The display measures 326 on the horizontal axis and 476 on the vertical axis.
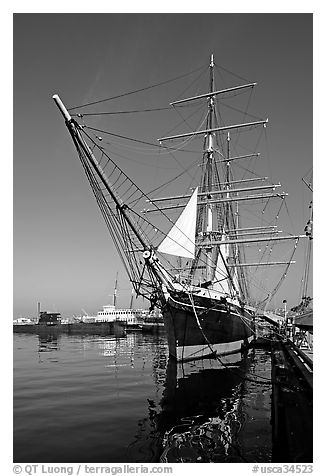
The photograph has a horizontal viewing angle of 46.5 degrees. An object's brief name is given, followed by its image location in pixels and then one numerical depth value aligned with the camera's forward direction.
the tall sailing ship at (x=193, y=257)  20.84
